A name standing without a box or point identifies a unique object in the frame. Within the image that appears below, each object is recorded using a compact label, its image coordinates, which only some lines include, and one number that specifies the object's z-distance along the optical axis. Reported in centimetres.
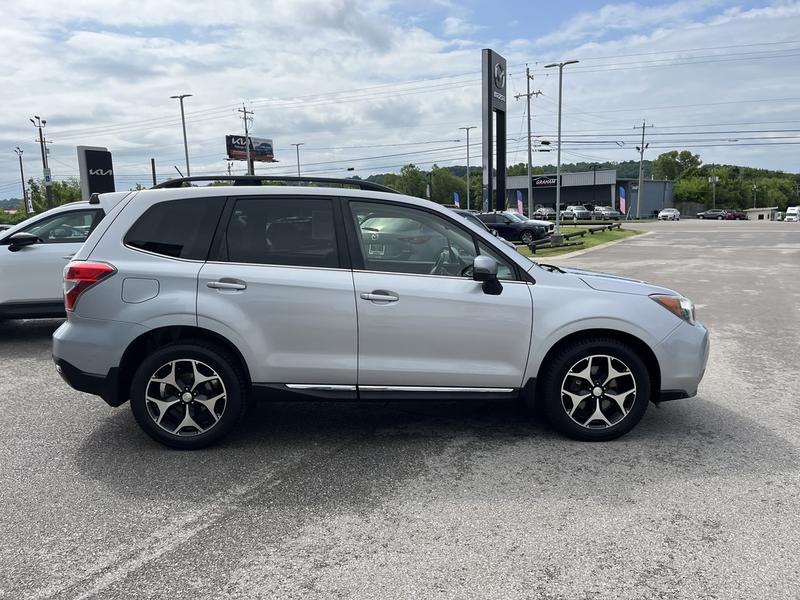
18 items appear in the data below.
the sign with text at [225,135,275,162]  8468
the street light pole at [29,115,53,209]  4681
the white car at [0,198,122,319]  764
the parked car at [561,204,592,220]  6762
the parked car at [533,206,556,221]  6721
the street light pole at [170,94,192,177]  5326
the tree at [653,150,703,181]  14900
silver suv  410
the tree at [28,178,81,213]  8025
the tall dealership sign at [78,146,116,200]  2256
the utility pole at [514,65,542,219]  4808
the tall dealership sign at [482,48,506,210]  3002
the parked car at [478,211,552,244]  2802
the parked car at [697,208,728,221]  8188
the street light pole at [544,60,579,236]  3425
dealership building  9031
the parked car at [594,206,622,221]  6669
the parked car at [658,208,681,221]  7481
